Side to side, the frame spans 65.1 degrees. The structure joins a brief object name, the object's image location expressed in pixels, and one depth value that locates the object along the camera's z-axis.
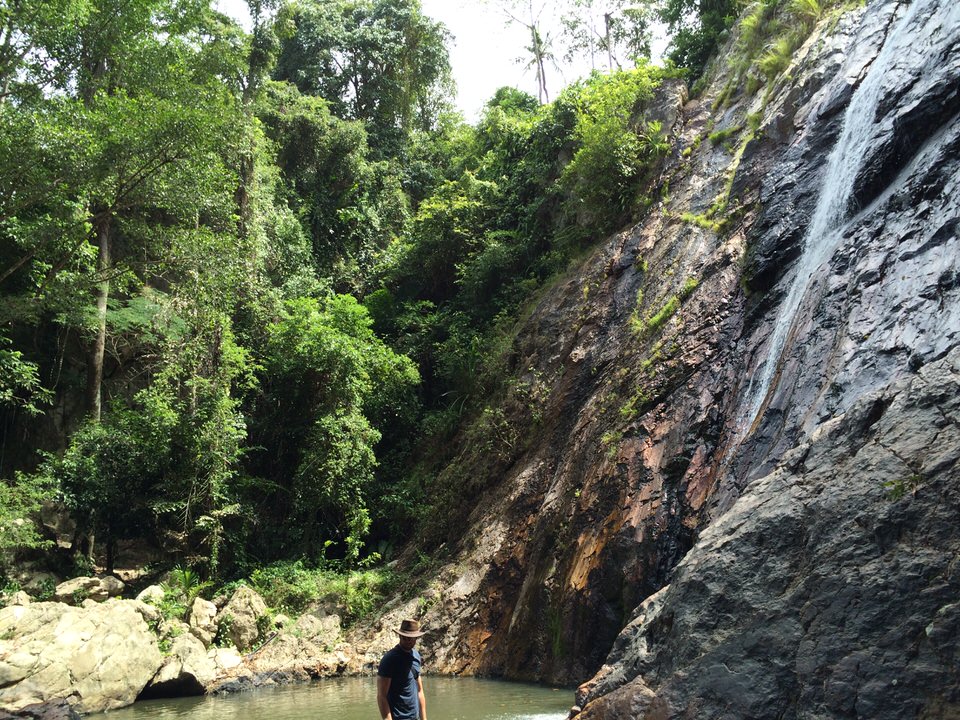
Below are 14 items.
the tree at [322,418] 17.31
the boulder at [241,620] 14.12
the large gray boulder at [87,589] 14.18
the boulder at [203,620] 13.87
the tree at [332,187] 26.12
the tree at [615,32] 29.08
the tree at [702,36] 19.89
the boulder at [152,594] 14.17
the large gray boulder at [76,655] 9.68
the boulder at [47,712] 8.43
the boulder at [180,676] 11.49
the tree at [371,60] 30.30
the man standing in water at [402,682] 4.98
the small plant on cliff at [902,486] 4.57
